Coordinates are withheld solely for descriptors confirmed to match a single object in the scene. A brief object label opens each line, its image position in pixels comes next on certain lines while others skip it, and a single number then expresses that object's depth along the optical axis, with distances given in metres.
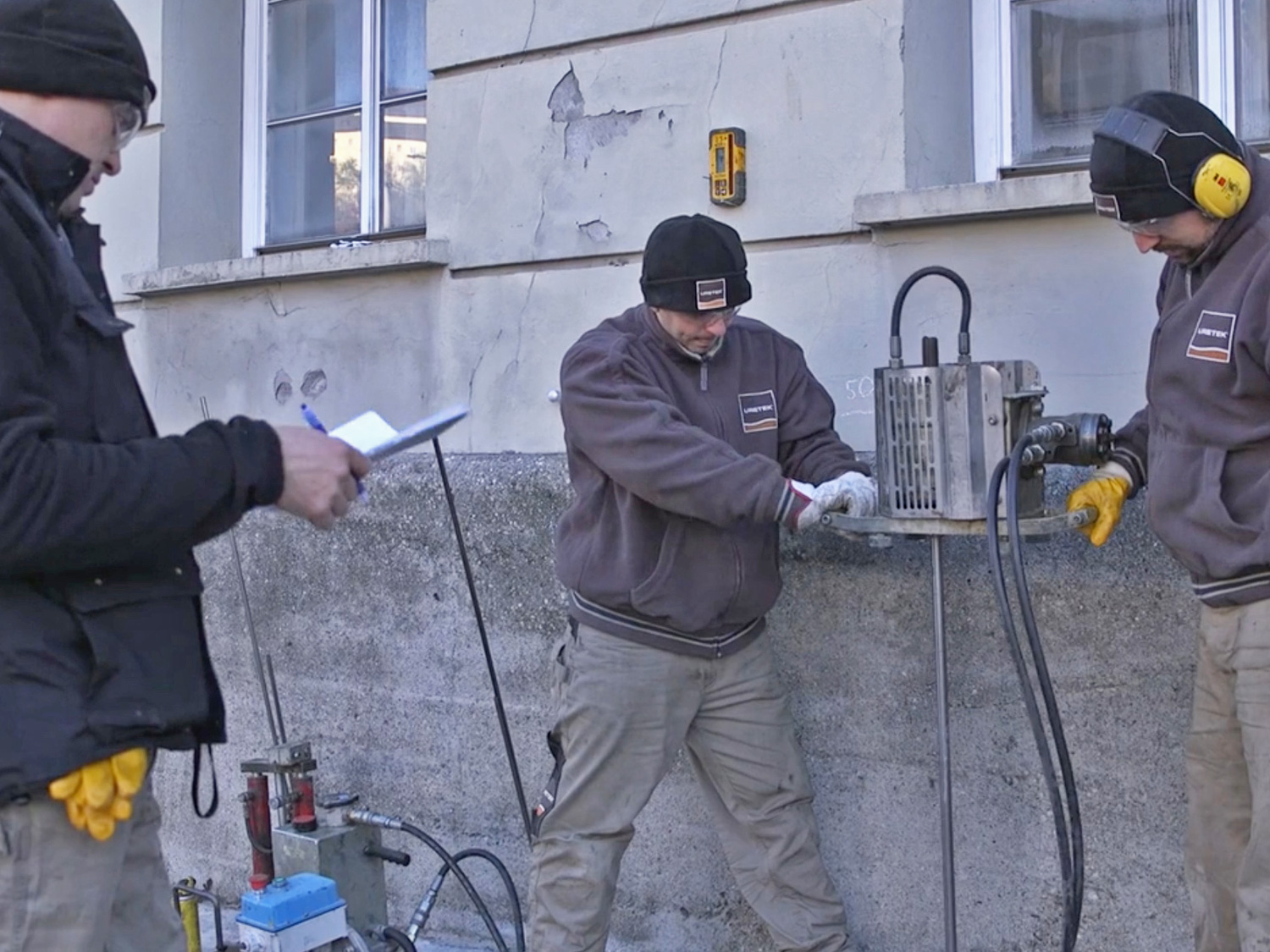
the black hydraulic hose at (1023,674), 2.89
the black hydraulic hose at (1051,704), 2.88
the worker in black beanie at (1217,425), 2.72
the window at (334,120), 5.14
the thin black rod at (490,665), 4.12
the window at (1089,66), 3.58
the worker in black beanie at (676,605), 3.39
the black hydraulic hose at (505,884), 3.95
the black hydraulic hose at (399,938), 3.87
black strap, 2.38
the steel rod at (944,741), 3.25
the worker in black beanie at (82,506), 1.97
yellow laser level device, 4.00
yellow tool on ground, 4.17
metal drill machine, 2.93
